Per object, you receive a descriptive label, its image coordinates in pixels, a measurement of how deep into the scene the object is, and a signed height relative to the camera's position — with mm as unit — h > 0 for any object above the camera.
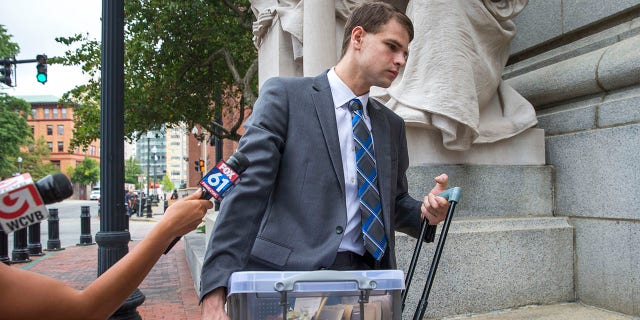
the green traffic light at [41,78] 19656 +3138
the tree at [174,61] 15992 +3252
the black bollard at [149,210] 39688 -3338
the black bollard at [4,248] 11289 -1727
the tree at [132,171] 108875 -1460
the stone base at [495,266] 4121 -822
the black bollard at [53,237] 15039 -1991
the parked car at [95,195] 80562 -4486
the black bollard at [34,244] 13844 -2000
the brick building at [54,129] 112812 +7500
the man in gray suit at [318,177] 1901 -53
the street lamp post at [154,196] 40125 -3583
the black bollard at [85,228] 16422 -1948
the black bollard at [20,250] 12477 -1932
